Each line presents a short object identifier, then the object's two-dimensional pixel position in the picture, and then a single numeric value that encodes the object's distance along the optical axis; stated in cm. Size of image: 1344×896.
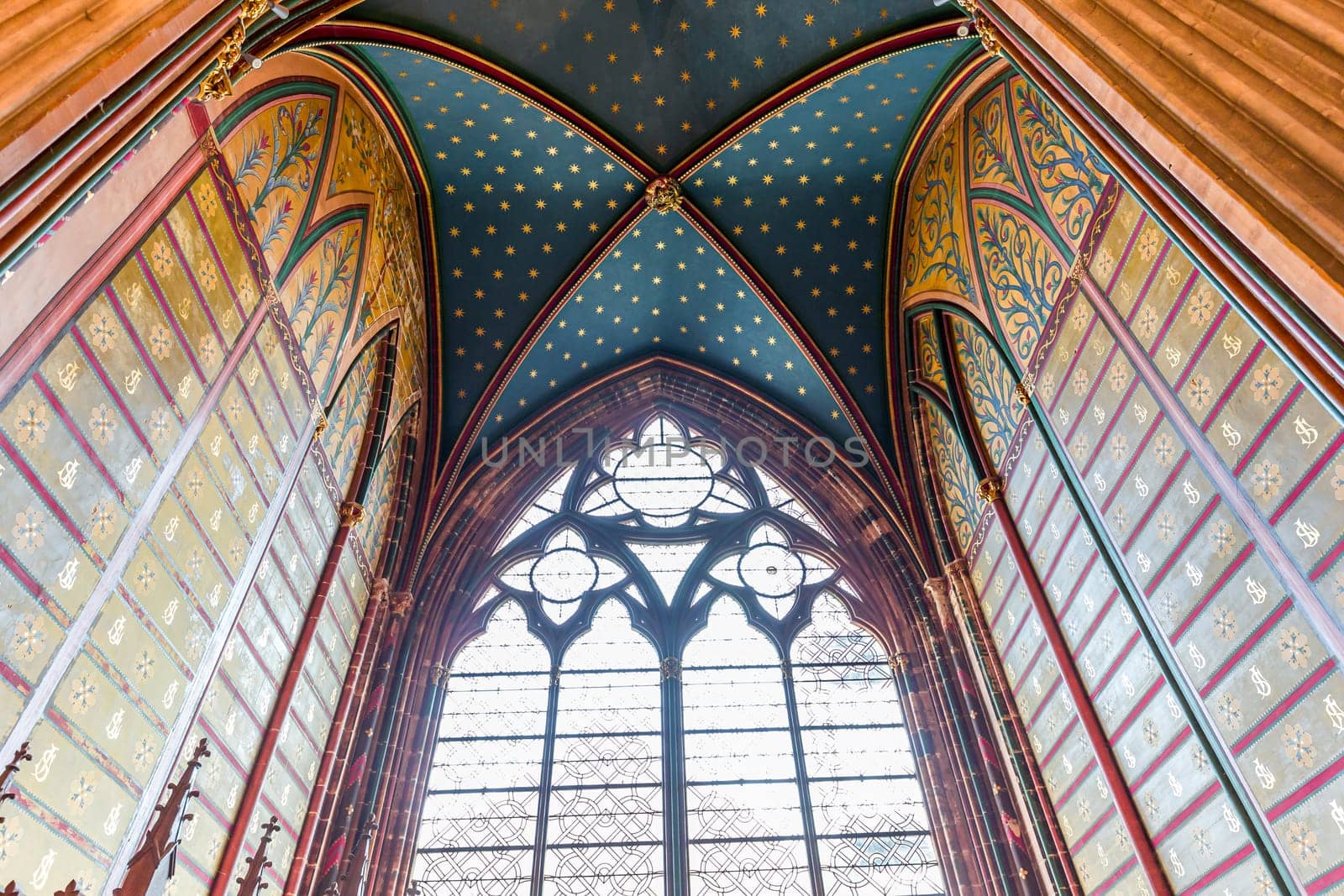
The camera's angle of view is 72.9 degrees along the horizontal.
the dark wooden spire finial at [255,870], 659
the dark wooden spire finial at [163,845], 571
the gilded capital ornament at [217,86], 601
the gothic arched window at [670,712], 1027
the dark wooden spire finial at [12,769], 473
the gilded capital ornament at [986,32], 689
